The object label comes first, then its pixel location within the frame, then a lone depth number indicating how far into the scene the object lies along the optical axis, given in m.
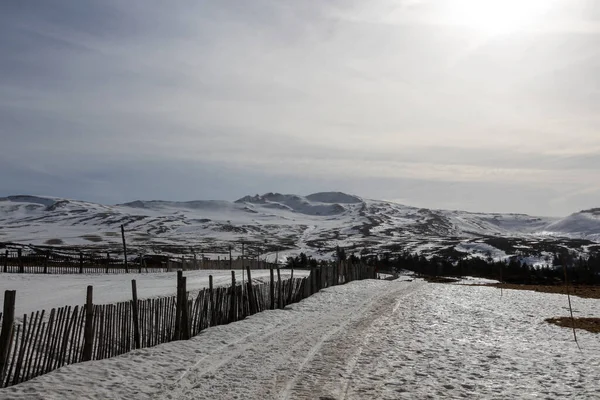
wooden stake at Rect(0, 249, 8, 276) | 39.32
